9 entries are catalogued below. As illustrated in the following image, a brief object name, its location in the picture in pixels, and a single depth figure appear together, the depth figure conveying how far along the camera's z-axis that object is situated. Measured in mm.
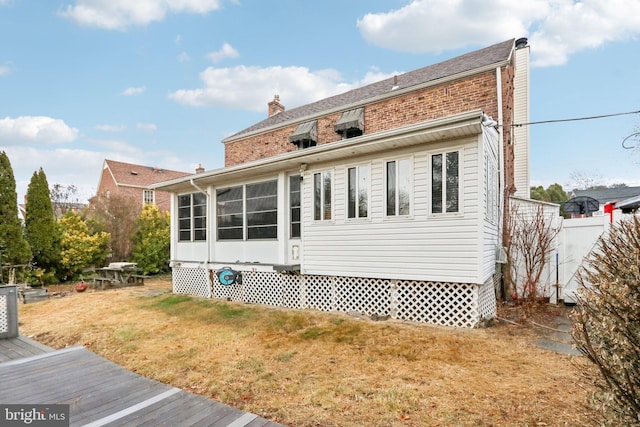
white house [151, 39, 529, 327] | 6148
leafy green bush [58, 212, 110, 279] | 14234
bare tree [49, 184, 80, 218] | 22666
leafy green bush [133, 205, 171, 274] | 15992
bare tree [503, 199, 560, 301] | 8172
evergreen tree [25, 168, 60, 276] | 13531
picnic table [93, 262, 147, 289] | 13016
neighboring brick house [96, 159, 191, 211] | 26078
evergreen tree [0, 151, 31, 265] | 12406
